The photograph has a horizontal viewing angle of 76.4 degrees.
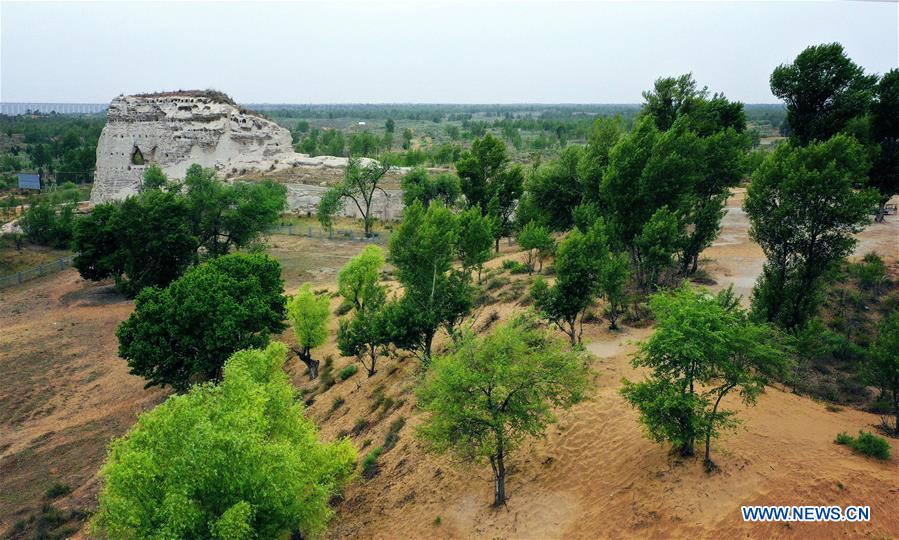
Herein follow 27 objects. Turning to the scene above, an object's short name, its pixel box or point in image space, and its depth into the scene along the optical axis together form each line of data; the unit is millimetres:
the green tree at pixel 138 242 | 35875
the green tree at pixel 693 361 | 13398
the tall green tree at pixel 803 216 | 19594
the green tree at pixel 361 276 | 27109
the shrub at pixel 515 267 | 33688
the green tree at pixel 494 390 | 13602
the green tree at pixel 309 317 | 25859
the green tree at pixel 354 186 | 52656
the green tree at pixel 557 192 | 34875
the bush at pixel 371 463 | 18422
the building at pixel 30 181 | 79688
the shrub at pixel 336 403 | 23864
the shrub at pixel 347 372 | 25969
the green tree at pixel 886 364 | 16234
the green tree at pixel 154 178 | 58531
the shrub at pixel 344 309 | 33262
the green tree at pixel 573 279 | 21047
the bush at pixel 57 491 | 19742
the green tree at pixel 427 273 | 22125
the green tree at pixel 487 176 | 40906
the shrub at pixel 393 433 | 19500
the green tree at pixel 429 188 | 53938
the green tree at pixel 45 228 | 52094
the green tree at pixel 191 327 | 22953
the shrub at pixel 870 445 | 14523
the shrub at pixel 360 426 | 21359
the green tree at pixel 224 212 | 38938
